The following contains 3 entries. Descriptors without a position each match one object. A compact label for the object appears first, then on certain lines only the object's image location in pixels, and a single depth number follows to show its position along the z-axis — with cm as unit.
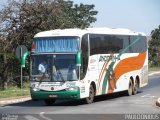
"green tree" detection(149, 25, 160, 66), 9111
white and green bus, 2348
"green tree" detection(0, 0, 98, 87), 4050
